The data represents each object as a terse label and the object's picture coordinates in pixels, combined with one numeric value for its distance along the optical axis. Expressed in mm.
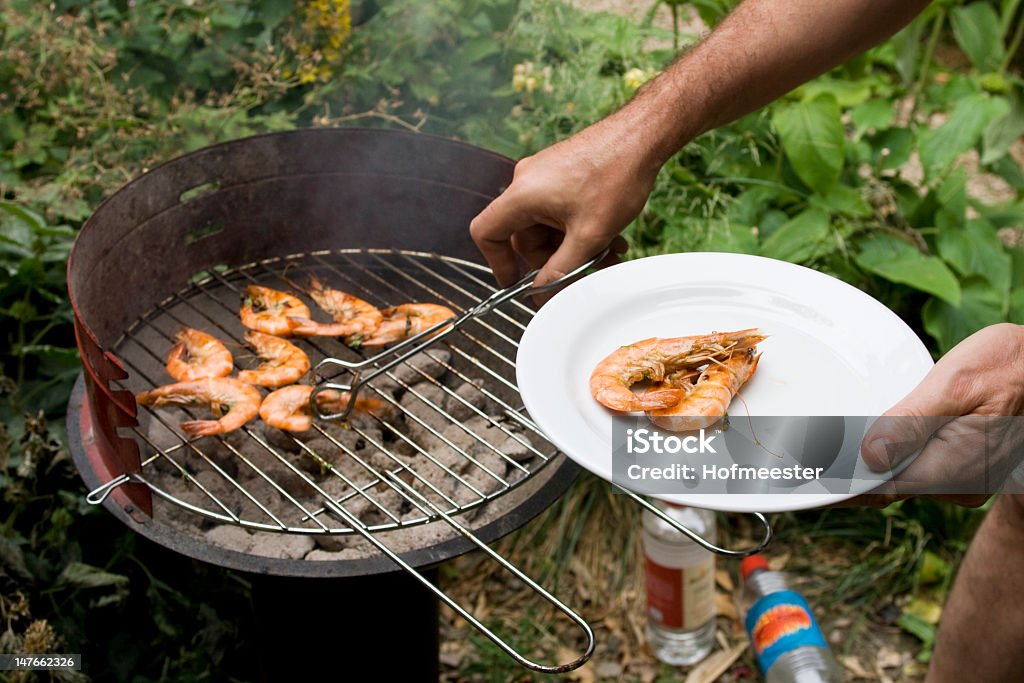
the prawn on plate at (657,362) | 1792
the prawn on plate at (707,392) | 1771
